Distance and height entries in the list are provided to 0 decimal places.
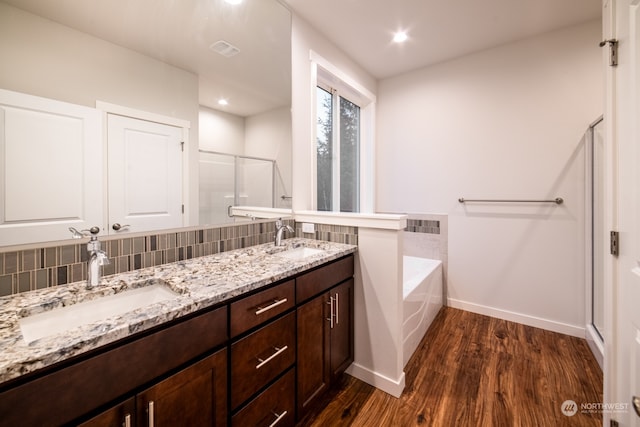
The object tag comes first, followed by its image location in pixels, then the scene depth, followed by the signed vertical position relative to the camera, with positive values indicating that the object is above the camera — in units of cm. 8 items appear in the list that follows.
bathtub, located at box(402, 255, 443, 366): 196 -73
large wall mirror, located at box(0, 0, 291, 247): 105 +68
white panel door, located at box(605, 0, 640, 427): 92 -4
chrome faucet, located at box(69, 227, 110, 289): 103 -19
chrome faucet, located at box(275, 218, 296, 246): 184 -12
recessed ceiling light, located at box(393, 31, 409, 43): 242 +160
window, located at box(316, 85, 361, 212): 269 +66
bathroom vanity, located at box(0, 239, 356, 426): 65 -43
